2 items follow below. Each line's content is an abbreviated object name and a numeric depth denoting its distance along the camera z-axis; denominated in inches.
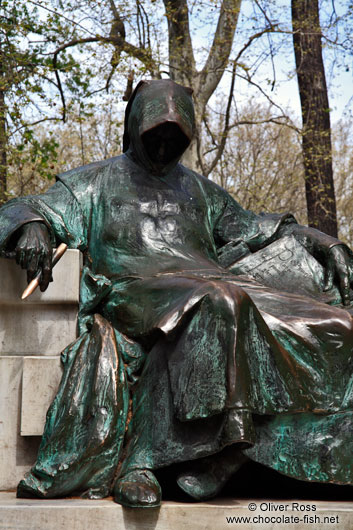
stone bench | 149.6
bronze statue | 134.8
